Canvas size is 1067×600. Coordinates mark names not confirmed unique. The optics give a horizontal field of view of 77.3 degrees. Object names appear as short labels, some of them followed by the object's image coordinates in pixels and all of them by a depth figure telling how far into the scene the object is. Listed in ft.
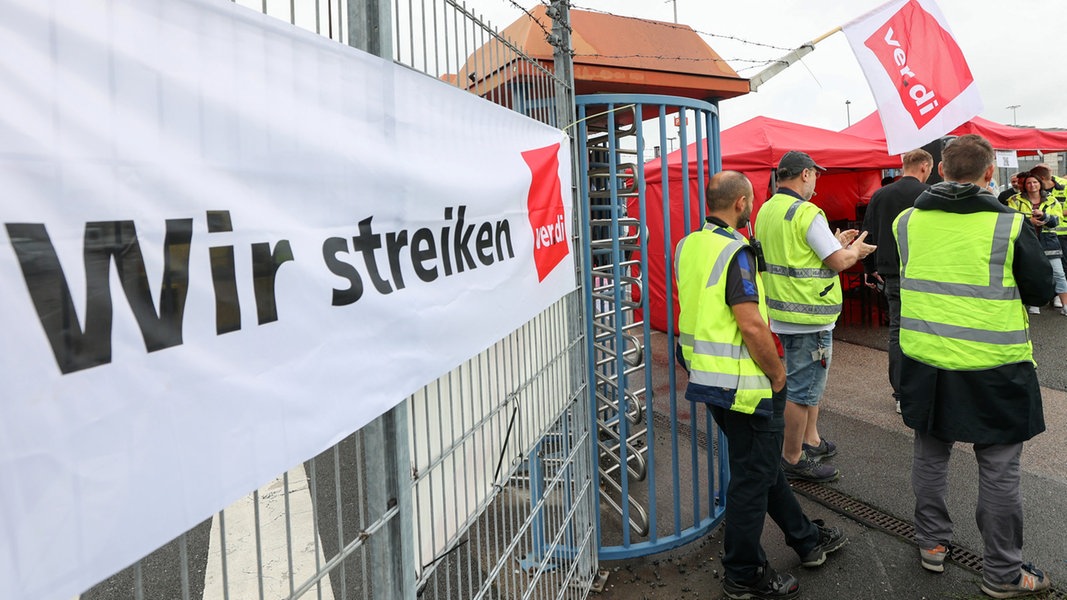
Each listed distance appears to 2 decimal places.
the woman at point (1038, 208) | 29.55
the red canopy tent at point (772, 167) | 24.82
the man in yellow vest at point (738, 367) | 9.38
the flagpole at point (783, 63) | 15.98
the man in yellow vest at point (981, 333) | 9.74
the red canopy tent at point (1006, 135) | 30.76
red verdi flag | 15.65
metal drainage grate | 11.20
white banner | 2.43
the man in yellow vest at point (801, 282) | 13.00
